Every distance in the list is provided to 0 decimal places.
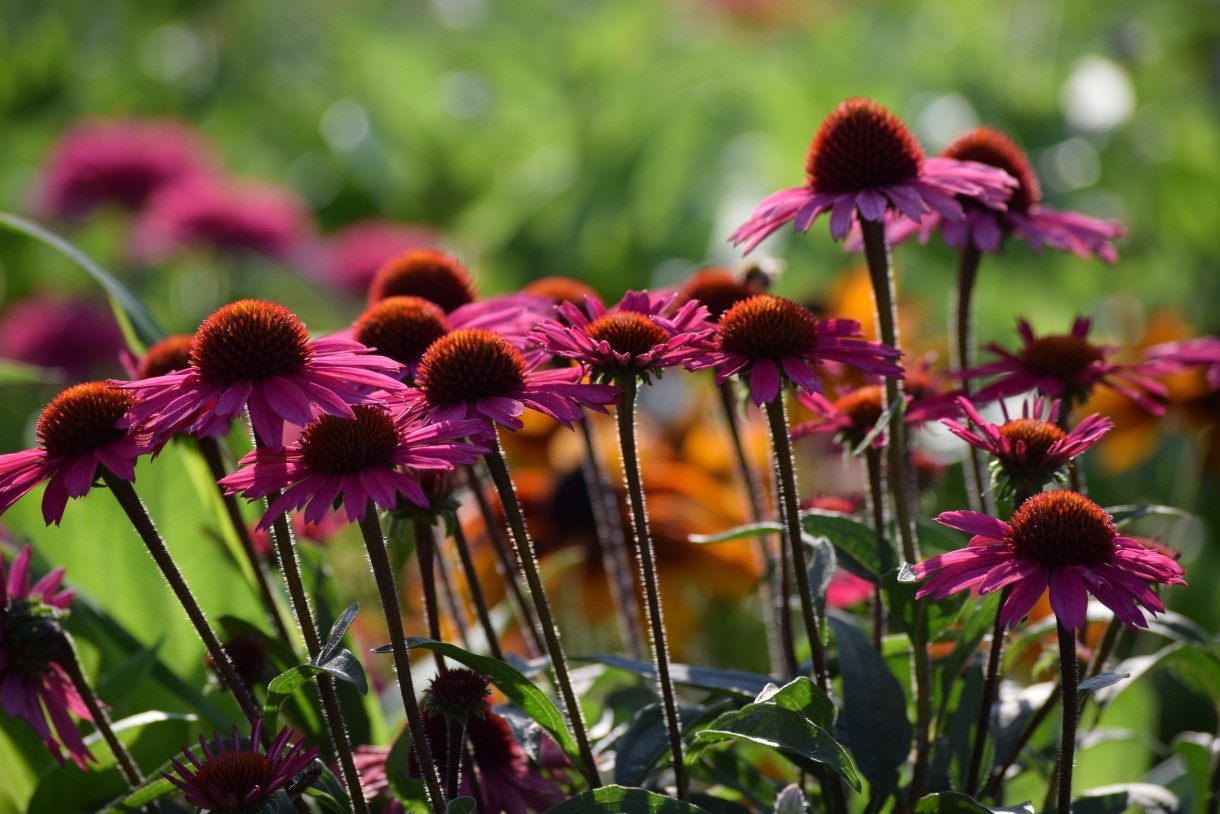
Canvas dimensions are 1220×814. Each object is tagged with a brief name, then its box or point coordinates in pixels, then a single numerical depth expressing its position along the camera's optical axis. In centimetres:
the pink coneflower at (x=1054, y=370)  209
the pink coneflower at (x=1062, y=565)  192
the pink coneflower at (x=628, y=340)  198
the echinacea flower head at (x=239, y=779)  193
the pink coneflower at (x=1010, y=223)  212
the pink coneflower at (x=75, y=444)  196
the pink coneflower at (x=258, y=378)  194
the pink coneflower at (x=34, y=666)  202
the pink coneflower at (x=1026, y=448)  198
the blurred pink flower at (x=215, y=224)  416
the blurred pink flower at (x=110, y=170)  447
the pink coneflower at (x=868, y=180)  203
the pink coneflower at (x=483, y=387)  196
